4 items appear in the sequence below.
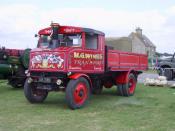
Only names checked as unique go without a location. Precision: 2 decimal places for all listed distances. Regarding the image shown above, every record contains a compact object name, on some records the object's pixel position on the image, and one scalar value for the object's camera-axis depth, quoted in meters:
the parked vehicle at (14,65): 15.95
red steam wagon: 10.88
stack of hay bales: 18.14
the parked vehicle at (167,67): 22.63
